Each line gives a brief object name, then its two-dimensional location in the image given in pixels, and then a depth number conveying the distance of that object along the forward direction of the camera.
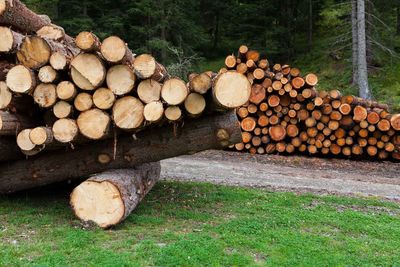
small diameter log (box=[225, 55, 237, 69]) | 12.65
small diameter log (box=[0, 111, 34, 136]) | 5.96
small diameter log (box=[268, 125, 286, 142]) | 12.60
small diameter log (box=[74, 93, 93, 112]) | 5.83
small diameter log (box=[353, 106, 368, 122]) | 12.09
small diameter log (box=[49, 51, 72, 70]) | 5.83
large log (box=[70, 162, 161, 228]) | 5.67
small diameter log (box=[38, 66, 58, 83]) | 5.85
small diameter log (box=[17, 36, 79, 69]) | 5.90
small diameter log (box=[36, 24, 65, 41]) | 7.74
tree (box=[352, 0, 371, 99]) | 16.59
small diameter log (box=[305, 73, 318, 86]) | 12.14
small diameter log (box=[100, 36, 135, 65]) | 5.73
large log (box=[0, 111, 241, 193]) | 6.38
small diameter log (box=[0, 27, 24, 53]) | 6.29
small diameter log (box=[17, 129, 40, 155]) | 5.93
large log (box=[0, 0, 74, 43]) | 6.68
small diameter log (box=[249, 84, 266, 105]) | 12.31
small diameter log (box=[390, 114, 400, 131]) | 12.10
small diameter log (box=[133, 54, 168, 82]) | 5.80
